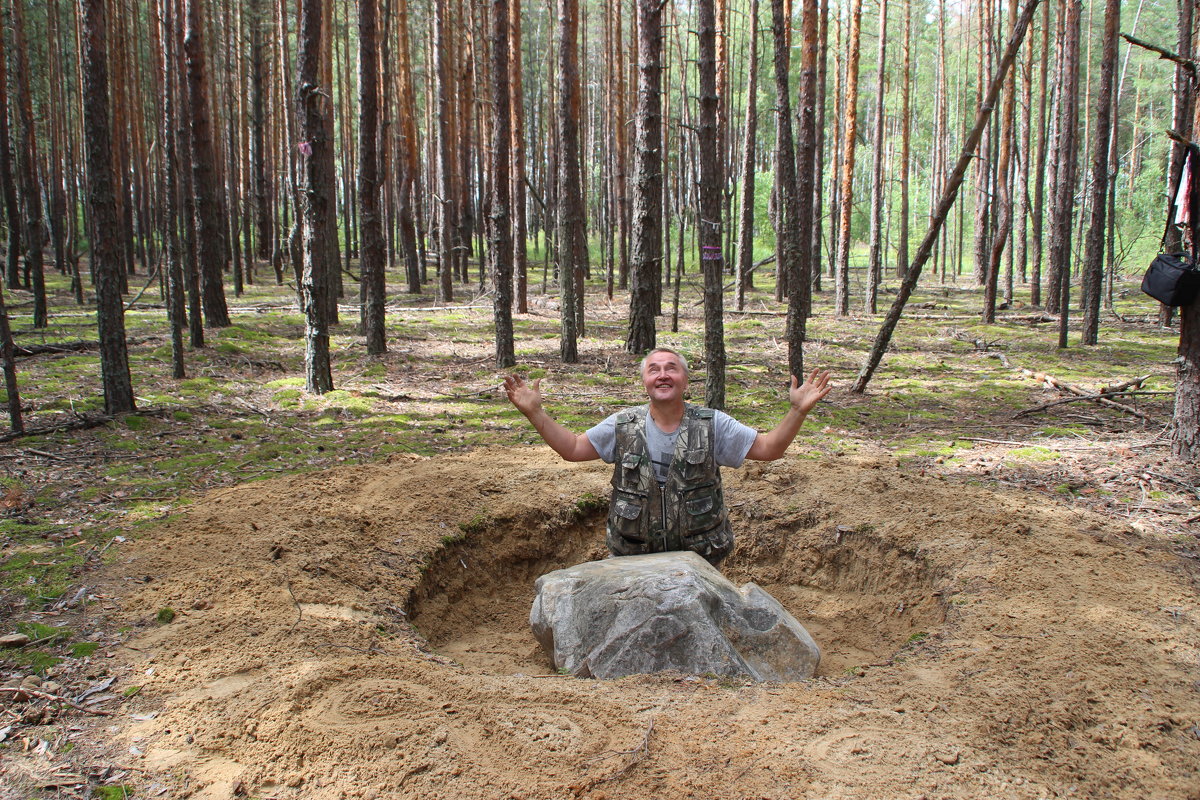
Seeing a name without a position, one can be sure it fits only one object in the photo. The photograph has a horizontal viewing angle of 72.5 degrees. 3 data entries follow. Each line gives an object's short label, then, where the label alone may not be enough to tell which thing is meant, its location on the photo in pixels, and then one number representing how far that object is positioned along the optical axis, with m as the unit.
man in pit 4.72
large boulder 4.13
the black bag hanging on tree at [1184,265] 6.27
